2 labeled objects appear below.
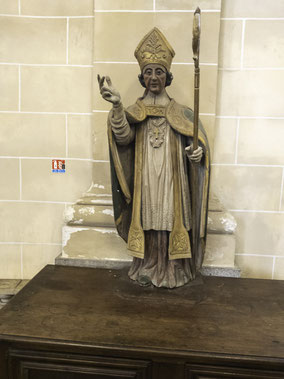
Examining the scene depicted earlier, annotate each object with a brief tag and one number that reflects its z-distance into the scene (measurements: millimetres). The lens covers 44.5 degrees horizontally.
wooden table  1225
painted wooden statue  1657
